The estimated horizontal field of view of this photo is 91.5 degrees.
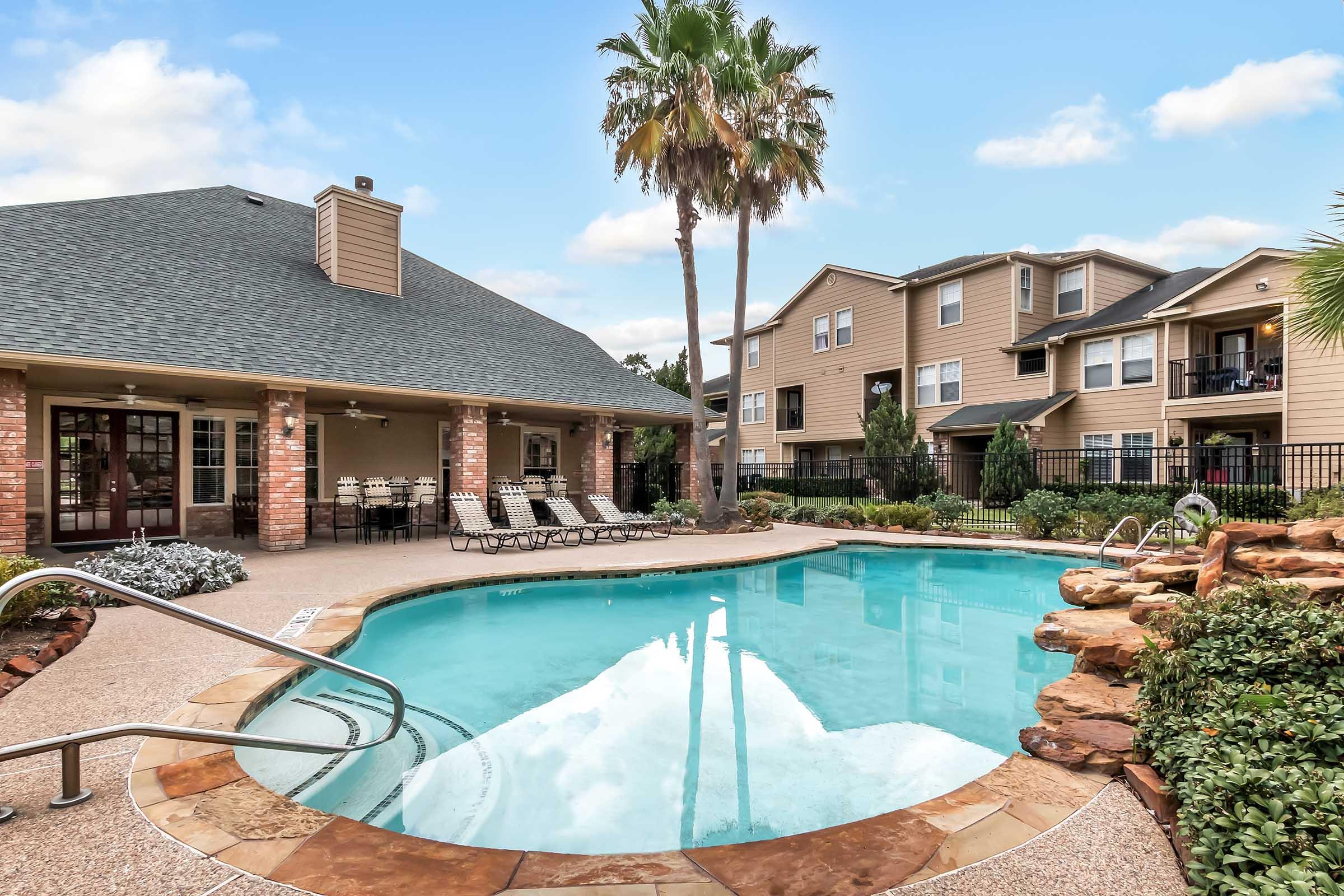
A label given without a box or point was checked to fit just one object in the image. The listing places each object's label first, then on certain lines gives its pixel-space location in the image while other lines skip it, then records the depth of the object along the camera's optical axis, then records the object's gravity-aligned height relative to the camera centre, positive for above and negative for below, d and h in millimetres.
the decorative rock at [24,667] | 4617 -1489
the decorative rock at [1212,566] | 4949 -904
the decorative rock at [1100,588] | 6098 -1331
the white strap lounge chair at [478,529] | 11648 -1315
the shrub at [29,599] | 5574 -1254
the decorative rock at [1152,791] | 2766 -1504
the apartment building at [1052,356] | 16547 +3114
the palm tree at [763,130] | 14227 +7384
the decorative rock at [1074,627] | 5102 -1465
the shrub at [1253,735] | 2150 -1187
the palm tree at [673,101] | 13555 +7563
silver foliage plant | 7492 -1336
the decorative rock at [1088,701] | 3750 -1505
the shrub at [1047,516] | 13320 -1298
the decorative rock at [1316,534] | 5055 -654
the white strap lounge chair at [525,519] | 12680 -1255
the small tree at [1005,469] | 16672 -436
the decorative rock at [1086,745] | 3271 -1527
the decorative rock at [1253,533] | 5219 -653
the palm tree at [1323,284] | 4742 +1233
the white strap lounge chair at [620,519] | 13664 -1365
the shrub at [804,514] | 17469 -1635
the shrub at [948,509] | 15164 -1306
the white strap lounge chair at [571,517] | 13266 -1257
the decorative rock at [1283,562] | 4440 -791
